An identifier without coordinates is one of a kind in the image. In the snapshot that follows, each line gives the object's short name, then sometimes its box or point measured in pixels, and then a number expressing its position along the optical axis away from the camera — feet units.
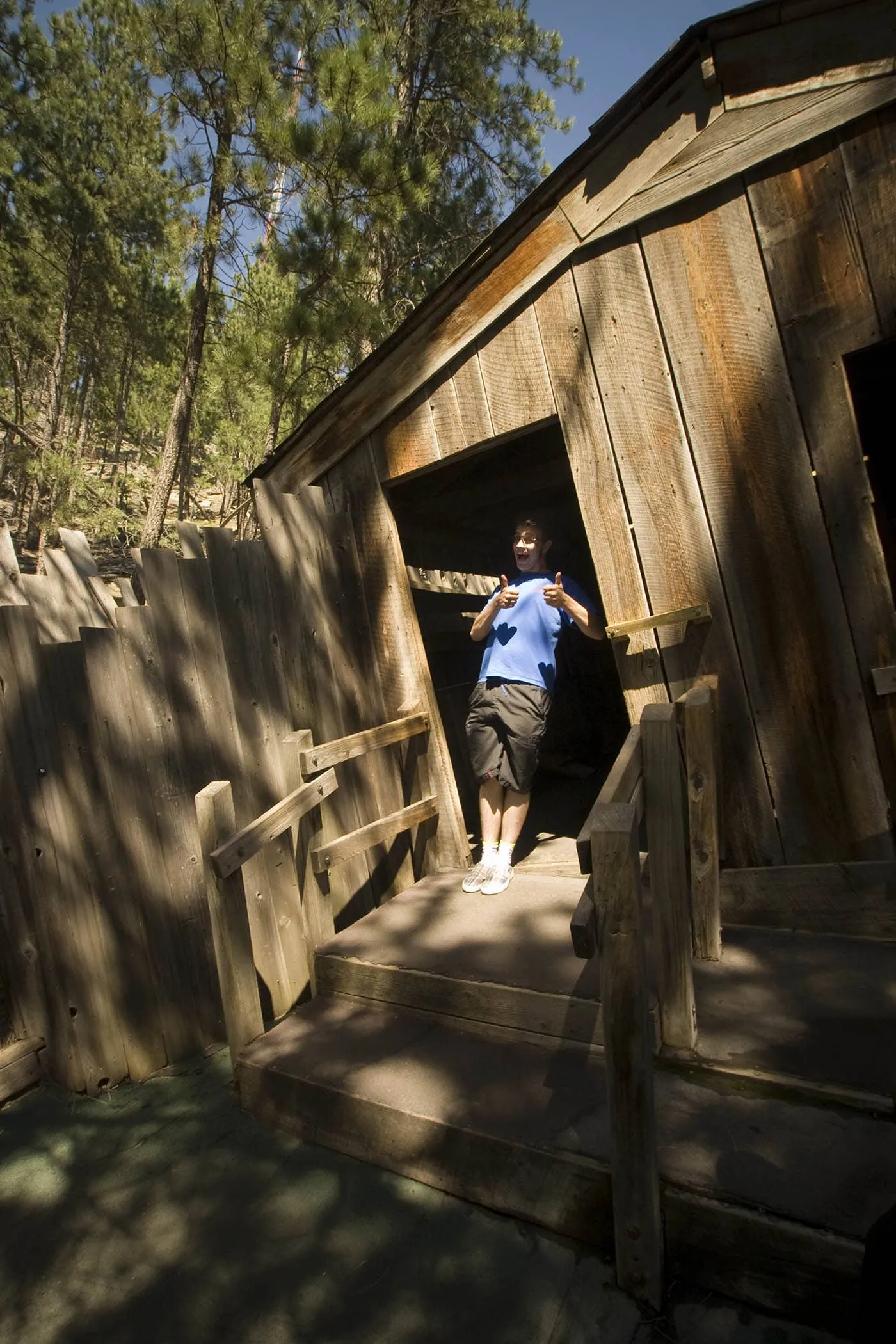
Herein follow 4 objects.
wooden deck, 5.66
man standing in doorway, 12.26
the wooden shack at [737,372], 9.37
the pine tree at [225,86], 24.48
